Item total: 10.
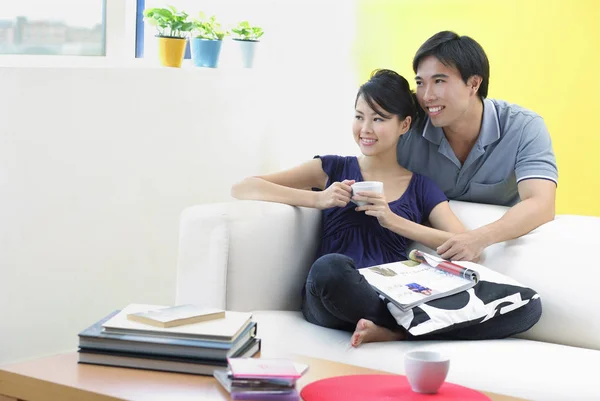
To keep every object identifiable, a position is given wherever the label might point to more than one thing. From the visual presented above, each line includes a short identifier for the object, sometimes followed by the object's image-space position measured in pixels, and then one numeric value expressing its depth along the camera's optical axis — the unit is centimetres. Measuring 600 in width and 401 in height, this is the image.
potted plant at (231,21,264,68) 397
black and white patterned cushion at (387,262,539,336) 222
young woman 254
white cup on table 161
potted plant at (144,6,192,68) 358
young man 278
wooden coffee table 157
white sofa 218
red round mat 158
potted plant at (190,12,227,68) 374
